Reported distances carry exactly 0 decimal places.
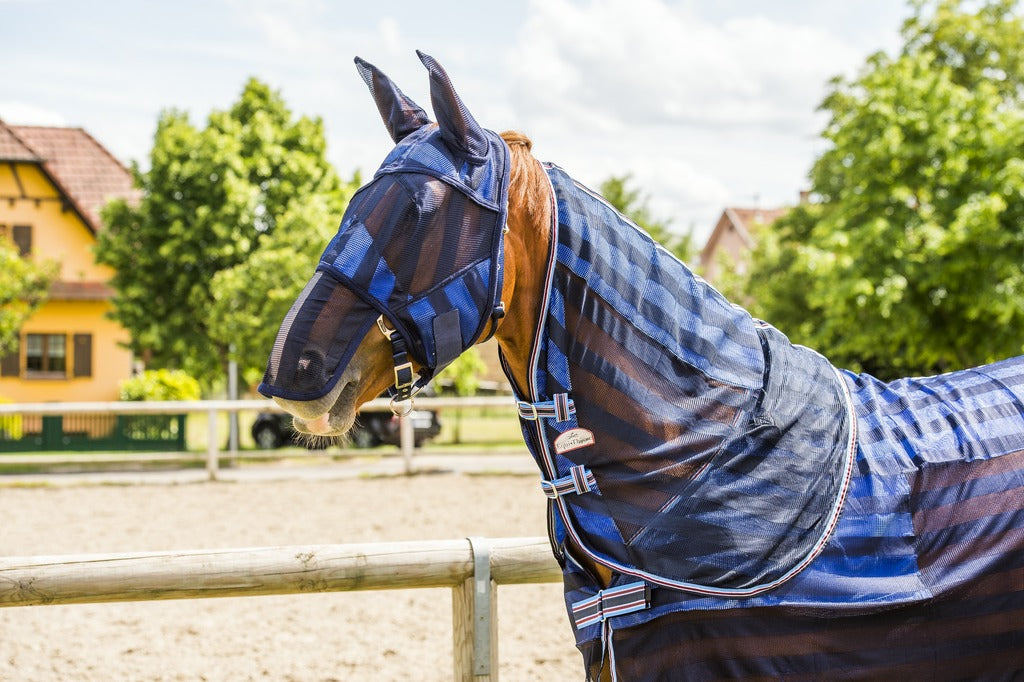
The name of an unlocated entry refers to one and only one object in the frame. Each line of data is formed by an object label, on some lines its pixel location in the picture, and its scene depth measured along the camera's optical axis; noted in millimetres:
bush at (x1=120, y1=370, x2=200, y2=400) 17750
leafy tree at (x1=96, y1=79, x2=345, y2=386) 18109
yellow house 23391
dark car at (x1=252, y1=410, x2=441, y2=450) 15953
